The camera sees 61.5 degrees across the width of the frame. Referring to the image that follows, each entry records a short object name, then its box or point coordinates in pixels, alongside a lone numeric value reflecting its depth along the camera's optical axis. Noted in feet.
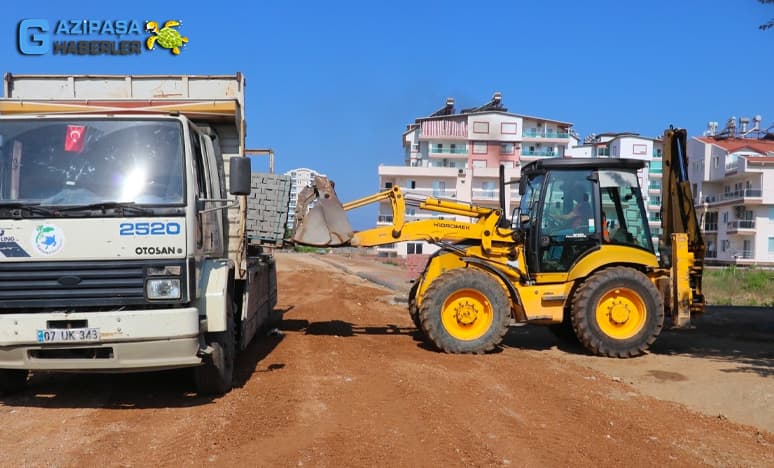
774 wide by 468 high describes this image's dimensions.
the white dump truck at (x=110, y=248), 18.93
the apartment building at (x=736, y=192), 177.47
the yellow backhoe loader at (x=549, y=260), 30.68
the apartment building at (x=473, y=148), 197.98
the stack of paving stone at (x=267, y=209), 30.07
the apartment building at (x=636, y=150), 206.96
